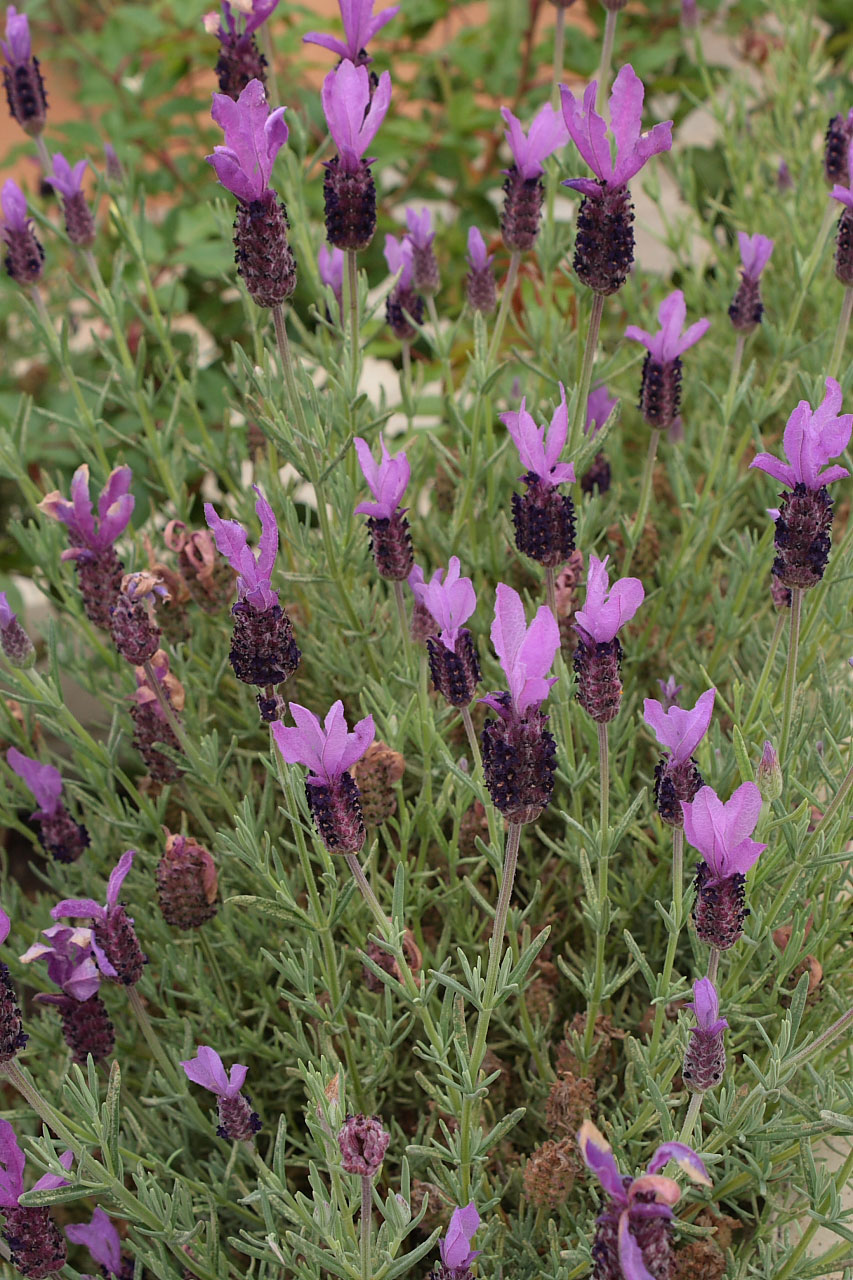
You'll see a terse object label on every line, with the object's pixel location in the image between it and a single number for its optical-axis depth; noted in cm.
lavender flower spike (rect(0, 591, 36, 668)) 76
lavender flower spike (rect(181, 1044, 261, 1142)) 72
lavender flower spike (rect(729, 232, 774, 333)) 83
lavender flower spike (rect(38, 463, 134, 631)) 77
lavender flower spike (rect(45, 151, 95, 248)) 85
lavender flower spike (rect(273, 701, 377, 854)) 67
